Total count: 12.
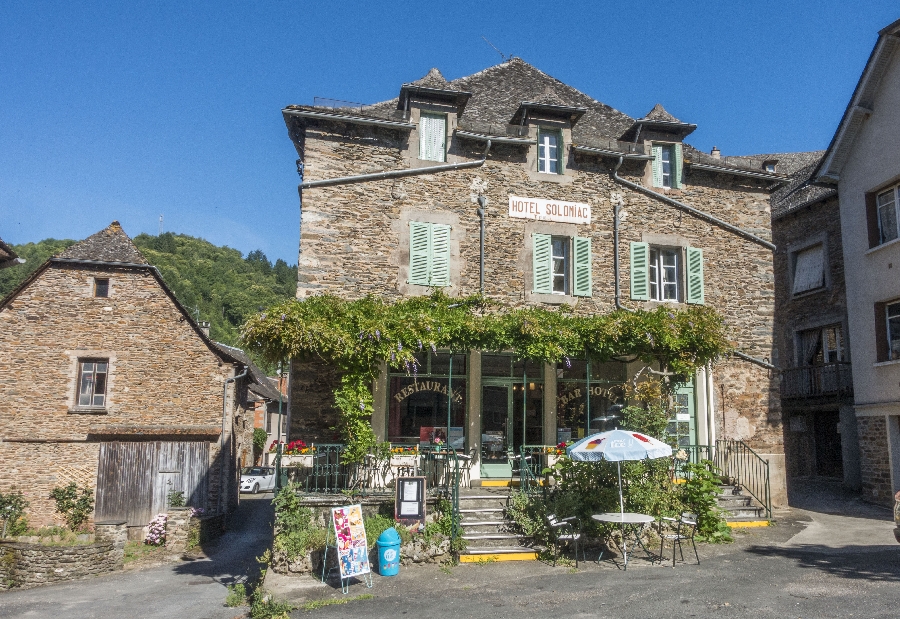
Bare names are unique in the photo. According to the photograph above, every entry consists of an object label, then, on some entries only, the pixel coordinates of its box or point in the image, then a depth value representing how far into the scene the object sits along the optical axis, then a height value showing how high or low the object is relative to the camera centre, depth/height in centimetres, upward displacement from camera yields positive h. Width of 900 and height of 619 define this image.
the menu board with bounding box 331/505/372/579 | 912 -158
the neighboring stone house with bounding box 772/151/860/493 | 1931 +271
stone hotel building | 1352 +376
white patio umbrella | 950 -33
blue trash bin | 963 -183
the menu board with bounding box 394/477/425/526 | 1034 -120
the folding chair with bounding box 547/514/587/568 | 1002 -156
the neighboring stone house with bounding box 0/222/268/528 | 1712 +65
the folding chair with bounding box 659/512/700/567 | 991 -158
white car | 2706 -236
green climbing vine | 1148 +151
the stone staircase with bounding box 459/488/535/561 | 1026 -164
